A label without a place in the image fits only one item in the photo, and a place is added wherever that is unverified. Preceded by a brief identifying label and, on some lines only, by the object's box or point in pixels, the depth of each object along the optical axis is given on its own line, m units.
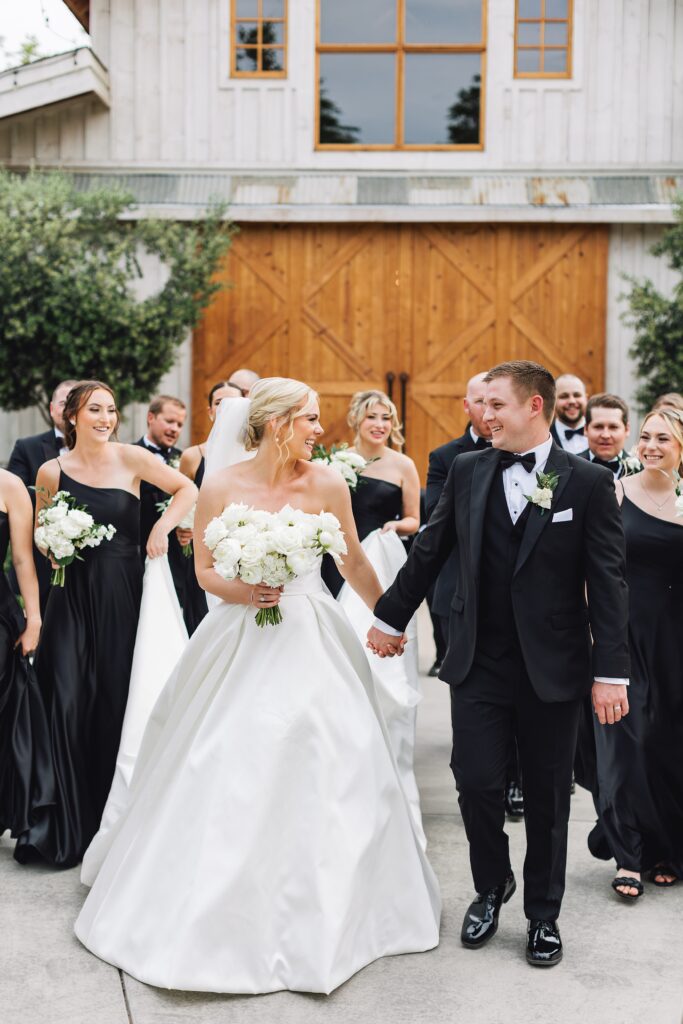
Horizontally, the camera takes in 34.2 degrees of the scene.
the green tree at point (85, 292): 11.91
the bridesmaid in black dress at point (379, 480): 7.29
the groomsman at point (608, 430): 6.75
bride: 3.87
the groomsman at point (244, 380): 8.48
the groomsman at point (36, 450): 8.20
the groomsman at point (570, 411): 8.09
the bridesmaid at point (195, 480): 7.53
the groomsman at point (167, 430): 7.90
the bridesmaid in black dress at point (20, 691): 5.26
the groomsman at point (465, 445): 6.02
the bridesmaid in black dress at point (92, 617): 5.39
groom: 4.07
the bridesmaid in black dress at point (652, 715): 5.05
